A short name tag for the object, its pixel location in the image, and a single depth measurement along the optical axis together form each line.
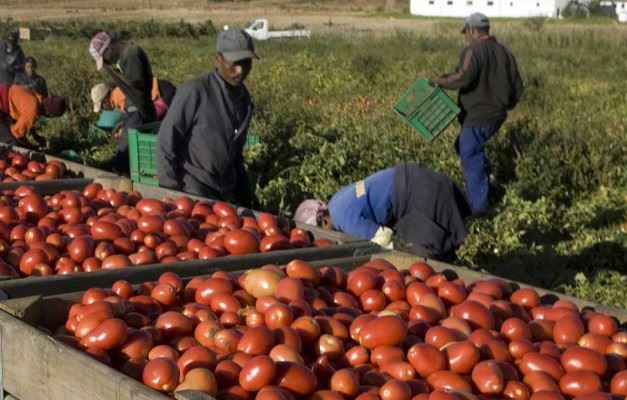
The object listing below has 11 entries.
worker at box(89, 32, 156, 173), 8.70
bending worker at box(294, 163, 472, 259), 5.20
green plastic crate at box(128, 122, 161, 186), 7.38
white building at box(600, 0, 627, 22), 71.33
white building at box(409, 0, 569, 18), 78.31
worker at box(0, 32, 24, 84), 13.08
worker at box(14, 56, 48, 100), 12.80
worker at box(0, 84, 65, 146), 9.40
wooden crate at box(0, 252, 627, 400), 2.51
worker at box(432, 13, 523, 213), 9.09
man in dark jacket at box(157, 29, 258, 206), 5.44
